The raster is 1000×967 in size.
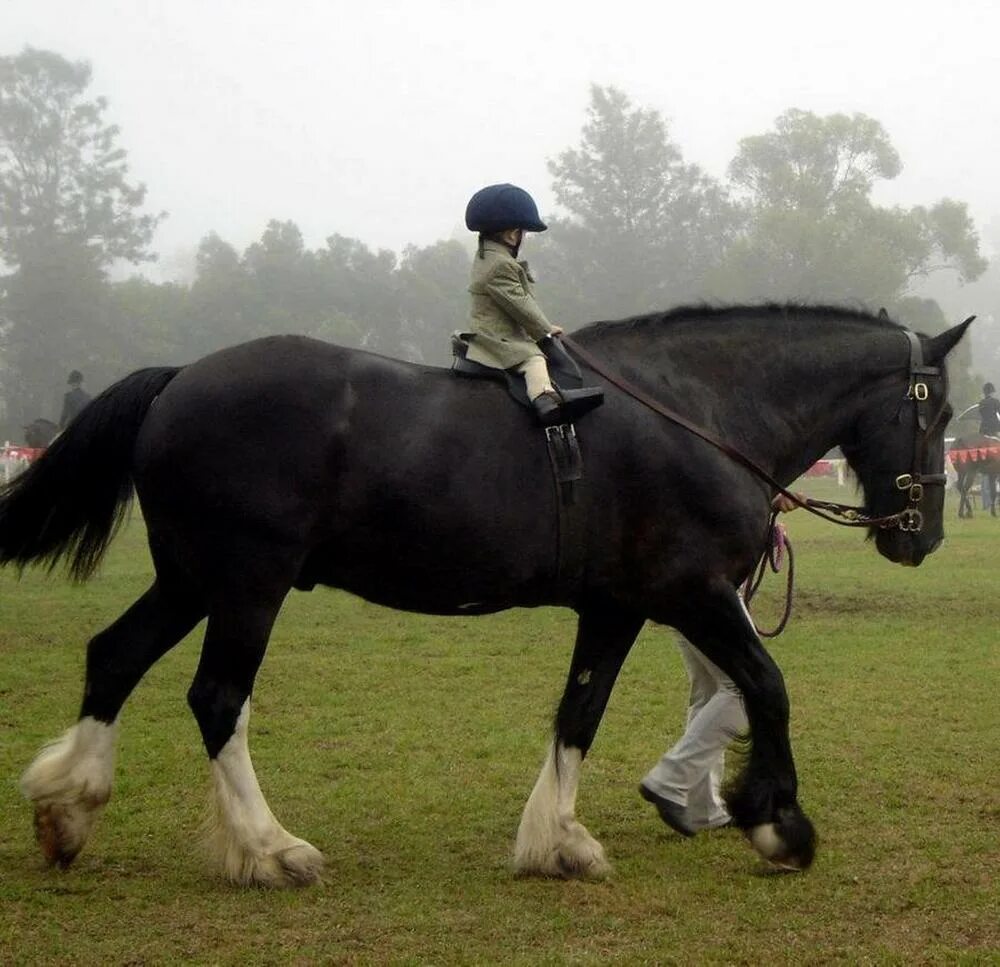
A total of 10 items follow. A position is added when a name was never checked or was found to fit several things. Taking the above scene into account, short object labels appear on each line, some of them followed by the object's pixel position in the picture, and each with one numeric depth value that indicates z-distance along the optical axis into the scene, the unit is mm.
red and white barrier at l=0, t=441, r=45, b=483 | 28344
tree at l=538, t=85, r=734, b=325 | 59062
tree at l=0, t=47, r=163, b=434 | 50500
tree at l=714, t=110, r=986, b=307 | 54469
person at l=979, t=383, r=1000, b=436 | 27969
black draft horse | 5406
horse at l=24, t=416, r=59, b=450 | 25381
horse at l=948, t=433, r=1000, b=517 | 26703
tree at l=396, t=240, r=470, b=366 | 56594
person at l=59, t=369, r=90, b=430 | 20906
